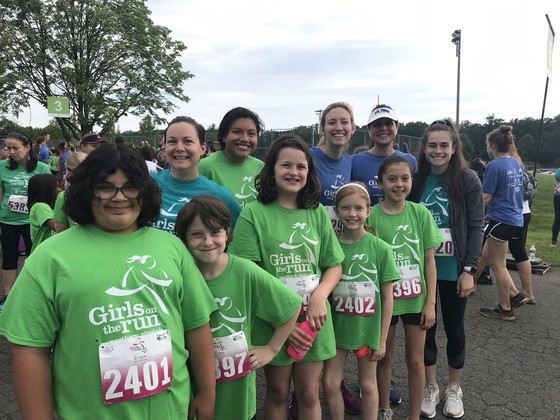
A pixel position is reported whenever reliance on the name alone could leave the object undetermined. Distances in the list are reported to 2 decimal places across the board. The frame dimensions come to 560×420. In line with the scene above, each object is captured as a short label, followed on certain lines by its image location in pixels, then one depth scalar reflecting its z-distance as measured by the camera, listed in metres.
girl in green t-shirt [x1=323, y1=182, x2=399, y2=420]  2.40
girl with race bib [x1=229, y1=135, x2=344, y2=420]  2.14
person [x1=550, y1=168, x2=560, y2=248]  8.55
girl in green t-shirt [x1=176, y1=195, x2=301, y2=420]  1.82
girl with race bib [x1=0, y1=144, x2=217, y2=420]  1.33
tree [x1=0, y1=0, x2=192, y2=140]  22.39
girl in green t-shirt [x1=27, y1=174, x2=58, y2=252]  3.74
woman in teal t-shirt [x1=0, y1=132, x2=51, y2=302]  4.62
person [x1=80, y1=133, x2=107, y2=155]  4.23
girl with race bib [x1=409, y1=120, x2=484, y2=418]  2.85
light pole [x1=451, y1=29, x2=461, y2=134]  18.03
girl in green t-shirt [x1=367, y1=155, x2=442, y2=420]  2.62
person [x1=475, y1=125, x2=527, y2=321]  4.87
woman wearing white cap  3.09
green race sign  13.86
